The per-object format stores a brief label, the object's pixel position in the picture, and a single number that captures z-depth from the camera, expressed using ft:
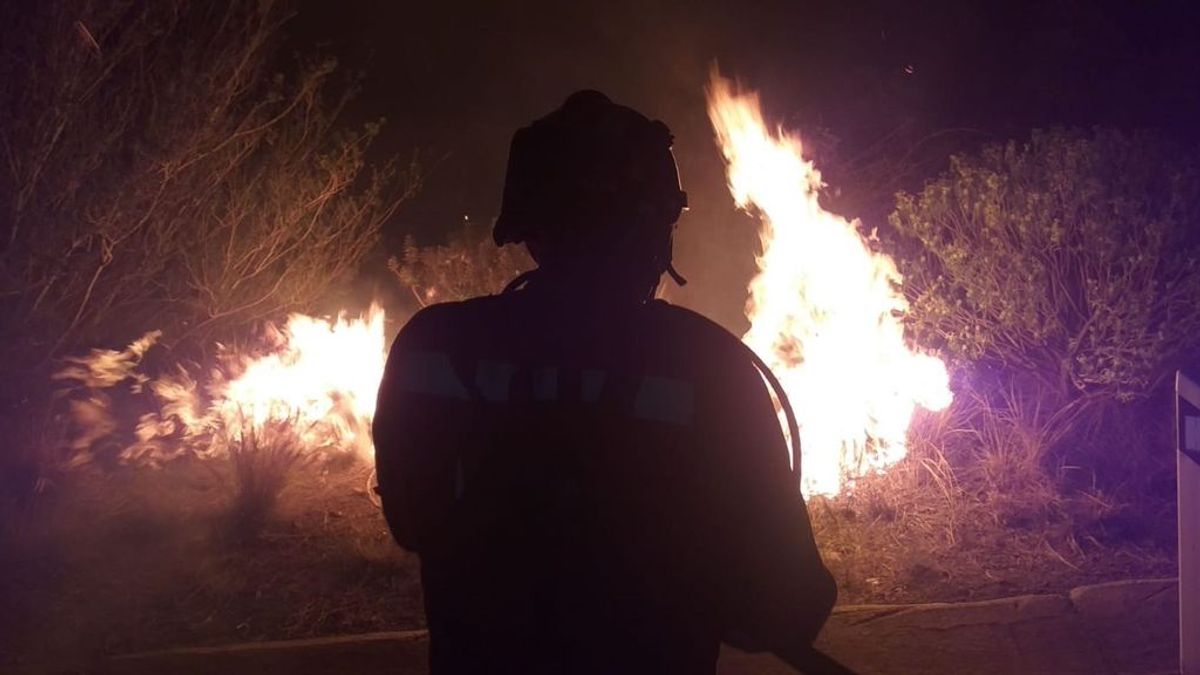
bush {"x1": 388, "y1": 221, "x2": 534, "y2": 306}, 27.71
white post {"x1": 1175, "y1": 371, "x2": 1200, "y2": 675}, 13.93
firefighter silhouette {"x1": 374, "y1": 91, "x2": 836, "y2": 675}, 5.00
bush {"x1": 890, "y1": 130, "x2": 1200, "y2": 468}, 19.69
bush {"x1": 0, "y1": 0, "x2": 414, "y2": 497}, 20.84
